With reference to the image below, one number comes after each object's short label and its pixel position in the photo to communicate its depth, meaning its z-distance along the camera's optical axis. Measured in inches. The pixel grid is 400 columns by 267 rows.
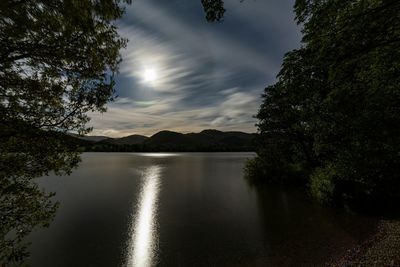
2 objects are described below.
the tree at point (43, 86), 232.7
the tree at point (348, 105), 330.0
